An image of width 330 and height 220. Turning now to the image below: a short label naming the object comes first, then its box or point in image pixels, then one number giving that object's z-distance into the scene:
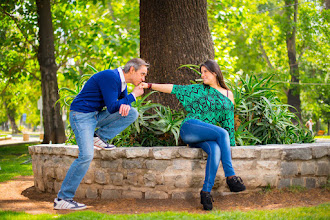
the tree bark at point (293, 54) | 21.47
